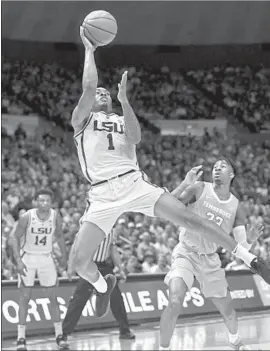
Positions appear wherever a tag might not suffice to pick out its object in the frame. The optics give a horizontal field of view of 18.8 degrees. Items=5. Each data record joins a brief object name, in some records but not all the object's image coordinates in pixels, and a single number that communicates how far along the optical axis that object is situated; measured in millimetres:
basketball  6980
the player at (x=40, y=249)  10773
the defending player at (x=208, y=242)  8250
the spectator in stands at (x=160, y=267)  14766
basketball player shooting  6941
